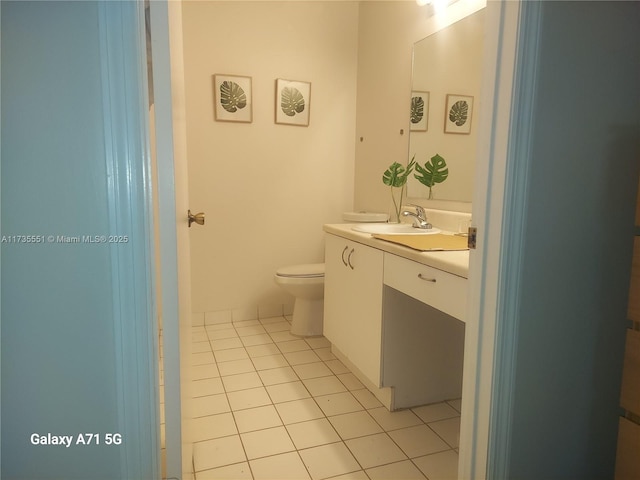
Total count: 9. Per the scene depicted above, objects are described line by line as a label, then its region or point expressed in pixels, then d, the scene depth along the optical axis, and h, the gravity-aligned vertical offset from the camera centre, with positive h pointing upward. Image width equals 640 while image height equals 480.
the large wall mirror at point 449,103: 1.91 +0.43
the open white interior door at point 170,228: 0.84 -0.11
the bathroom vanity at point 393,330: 1.67 -0.66
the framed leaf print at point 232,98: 2.71 +0.58
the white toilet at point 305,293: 2.54 -0.71
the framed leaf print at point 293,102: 2.86 +0.58
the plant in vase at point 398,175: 2.26 +0.05
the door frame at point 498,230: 0.88 -0.10
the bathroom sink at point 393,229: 1.97 -0.23
